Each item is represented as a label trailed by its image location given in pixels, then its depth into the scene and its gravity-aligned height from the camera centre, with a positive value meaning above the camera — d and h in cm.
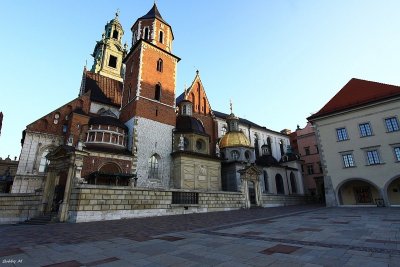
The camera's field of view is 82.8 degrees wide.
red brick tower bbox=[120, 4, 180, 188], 2444 +1215
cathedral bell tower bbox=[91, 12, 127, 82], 4725 +3100
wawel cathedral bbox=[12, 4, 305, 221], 1608 +572
